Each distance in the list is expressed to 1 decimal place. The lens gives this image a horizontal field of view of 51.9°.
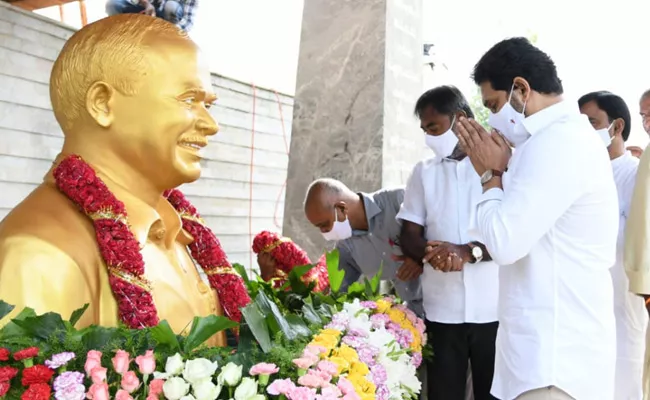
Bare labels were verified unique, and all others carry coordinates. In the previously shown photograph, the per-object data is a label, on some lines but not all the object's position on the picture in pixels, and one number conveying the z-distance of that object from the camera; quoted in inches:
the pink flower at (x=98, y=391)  54.7
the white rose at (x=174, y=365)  57.7
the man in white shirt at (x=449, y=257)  111.2
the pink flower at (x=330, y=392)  61.2
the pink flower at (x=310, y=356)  64.6
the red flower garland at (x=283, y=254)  109.2
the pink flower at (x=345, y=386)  64.5
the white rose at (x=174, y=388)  56.0
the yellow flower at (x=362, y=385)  68.2
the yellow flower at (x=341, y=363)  68.0
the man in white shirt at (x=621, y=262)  138.1
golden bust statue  65.1
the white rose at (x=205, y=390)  56.2
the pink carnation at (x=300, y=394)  58.8
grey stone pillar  146.3
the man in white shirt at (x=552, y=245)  78.4
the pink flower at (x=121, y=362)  56.8
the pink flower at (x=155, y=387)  57.1
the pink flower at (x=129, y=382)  56.2
